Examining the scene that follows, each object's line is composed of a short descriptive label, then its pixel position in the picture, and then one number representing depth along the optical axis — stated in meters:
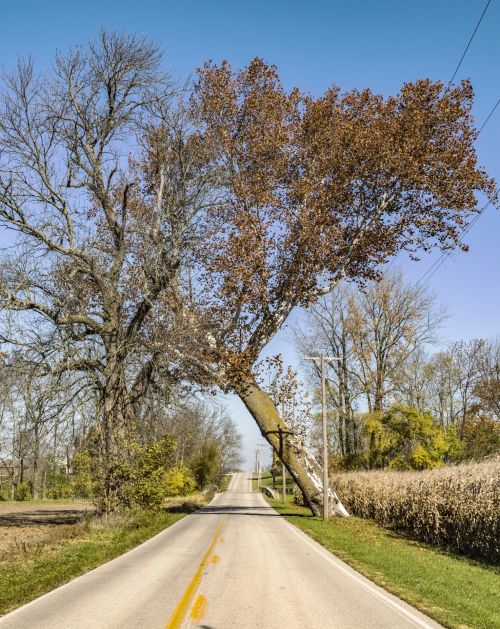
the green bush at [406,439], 42.09
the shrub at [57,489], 61.73
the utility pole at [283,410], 31.28
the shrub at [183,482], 48.43
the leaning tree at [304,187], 28.50
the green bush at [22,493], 61.56
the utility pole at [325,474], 28.16
